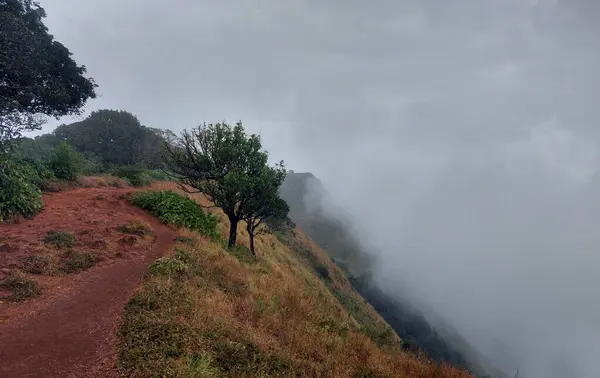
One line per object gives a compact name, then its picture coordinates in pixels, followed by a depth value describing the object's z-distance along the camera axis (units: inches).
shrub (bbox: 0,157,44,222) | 474.3
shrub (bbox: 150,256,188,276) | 380.5
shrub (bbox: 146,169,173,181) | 1153.4
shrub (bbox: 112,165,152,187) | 1014.3
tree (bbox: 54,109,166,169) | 1501.0
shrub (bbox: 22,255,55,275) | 334.3
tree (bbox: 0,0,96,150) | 554.3
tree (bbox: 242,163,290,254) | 635.5
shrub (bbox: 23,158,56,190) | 670.6
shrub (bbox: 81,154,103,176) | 1037.2
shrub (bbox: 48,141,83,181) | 777.6
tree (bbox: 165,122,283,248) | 636.7
